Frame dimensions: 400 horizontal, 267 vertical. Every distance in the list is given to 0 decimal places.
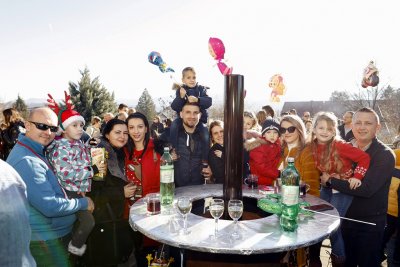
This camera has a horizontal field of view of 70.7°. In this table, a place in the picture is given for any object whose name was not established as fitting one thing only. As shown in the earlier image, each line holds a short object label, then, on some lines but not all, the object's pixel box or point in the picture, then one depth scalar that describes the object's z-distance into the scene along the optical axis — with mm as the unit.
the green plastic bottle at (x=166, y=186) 2629
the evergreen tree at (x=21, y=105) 31530
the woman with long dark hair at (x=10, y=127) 5672
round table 1854
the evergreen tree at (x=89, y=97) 23453
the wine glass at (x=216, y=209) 2135
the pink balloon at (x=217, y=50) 4301
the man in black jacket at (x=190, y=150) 3818
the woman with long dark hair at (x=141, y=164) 3240
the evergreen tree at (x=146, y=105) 38906
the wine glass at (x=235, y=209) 2119
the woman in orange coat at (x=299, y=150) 3410
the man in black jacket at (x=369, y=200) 2912
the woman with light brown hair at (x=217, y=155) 3805
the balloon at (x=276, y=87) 8516
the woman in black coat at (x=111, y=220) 2930
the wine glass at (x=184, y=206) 2180
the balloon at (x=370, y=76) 5984
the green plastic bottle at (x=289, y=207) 2072
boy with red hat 2881
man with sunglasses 2353
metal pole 2852
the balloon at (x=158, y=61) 5605
